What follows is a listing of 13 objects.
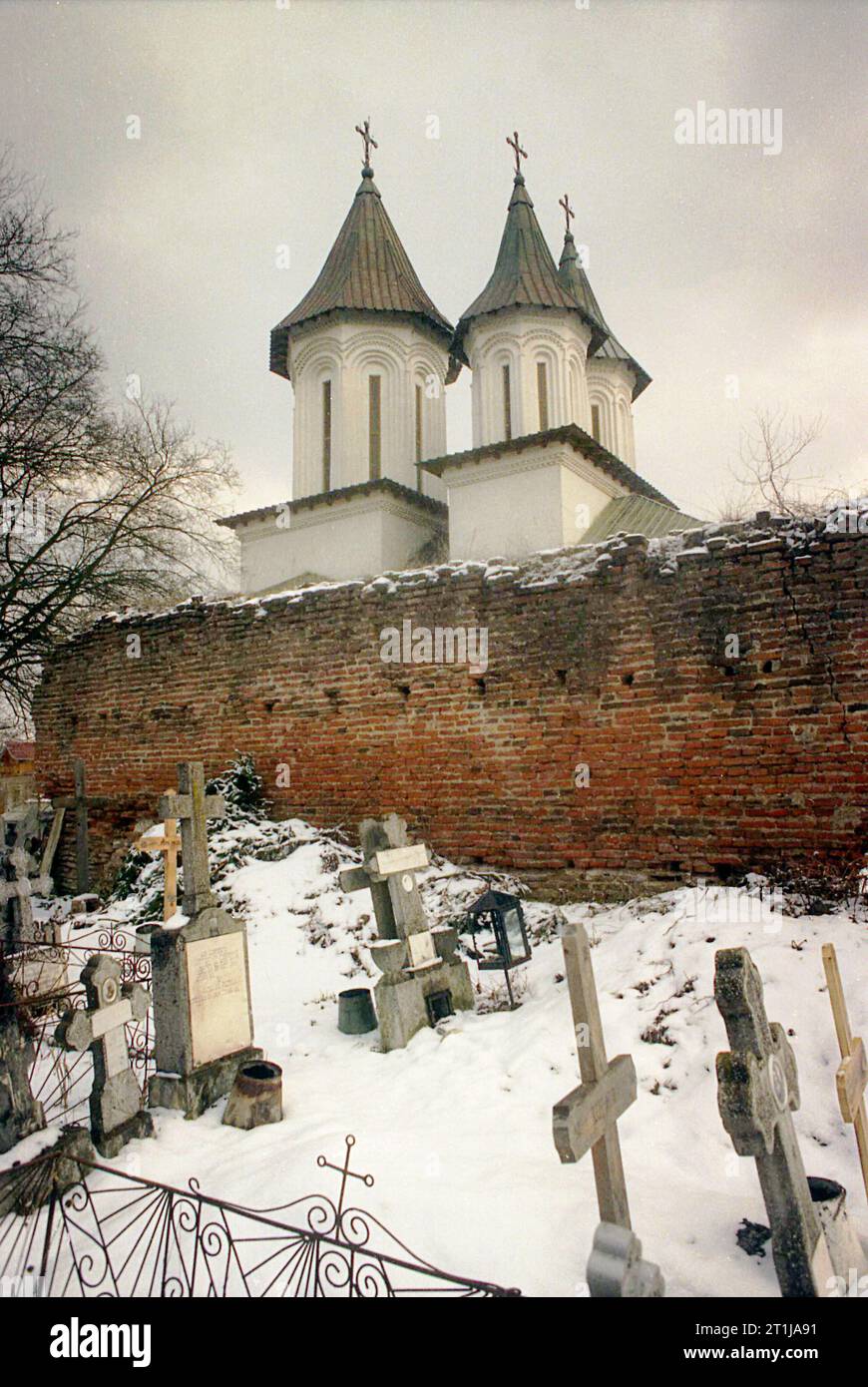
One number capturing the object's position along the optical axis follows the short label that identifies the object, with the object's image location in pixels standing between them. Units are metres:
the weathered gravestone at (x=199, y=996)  5.09
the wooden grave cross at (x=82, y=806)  11.62
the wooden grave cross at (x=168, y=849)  7.97
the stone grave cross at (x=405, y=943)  5.87
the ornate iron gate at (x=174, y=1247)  3.02
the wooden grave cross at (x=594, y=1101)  2.84
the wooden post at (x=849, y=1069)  3.25
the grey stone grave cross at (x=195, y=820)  5.60
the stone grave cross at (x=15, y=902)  5.97
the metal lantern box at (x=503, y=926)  6.11
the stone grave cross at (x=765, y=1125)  2.73
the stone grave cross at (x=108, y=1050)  4.42
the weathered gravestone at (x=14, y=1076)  4.42
